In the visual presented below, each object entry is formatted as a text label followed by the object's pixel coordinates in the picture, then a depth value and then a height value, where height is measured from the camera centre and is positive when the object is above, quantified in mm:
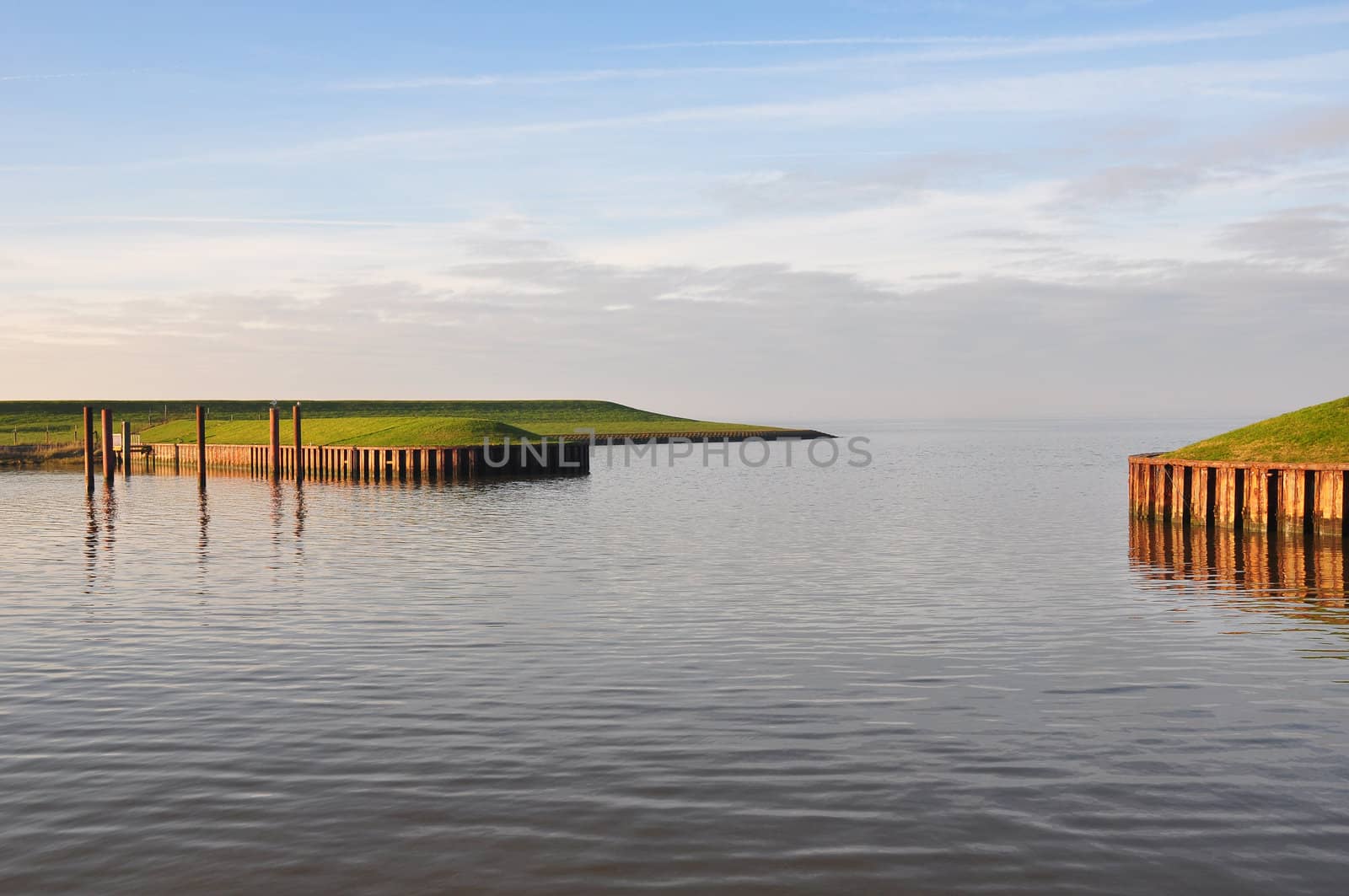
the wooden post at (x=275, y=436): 78812 +749
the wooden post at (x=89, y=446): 68494 +118
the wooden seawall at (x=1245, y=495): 35781 -1800
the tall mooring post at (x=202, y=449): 72431 -139
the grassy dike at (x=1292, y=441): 38094 -17
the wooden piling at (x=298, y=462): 79500 -1061
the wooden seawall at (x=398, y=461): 79000 -1092
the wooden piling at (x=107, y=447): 73438 +63
